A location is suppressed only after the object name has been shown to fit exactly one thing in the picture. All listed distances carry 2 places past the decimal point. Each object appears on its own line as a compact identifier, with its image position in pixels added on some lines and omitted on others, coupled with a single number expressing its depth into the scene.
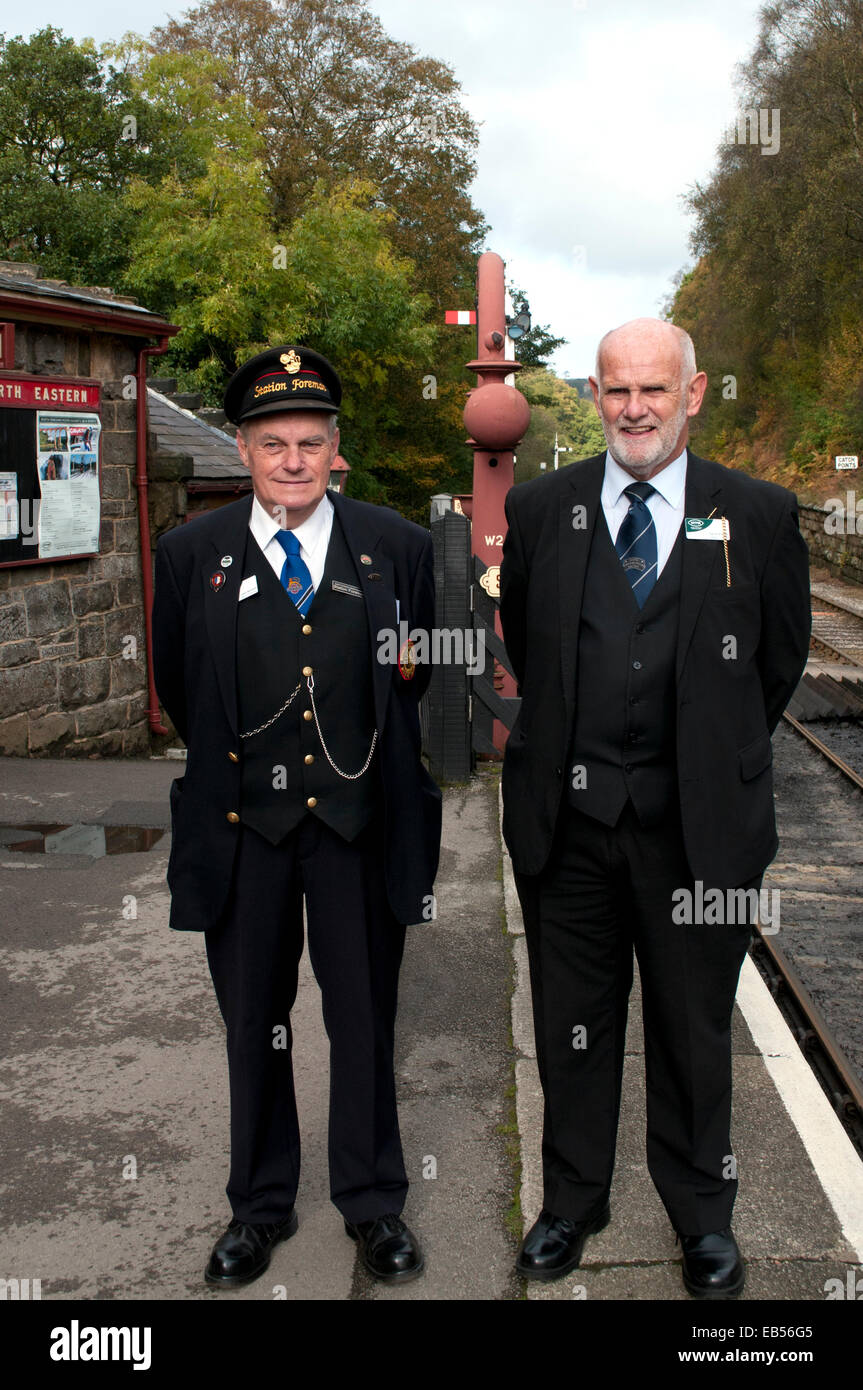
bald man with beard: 2.99
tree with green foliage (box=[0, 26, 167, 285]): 32.25
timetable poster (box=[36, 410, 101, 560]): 9.70
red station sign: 9.17
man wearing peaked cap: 3.07
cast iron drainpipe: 11.16
